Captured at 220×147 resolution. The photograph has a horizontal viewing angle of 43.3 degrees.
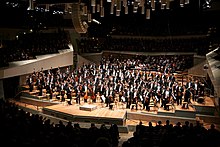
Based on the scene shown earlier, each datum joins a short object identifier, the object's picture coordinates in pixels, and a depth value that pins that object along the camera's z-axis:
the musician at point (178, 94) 14.80
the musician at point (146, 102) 14.47
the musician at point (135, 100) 14.85
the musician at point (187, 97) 14.56
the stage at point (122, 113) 14.01
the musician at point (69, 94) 16.09
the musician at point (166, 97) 14.52
